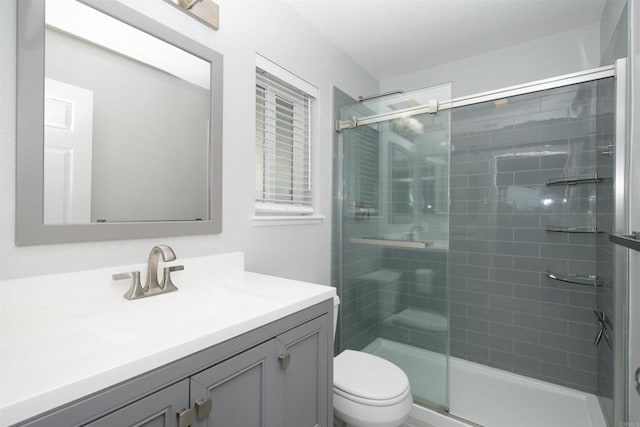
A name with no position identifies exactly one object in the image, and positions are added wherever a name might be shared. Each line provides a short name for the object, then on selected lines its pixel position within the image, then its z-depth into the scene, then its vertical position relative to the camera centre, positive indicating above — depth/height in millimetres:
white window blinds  1713 +451
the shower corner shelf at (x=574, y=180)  1996 +248
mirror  903 +315
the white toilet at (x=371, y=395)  1351 -846
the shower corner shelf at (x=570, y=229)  2023 -96
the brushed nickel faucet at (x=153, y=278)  1032 -246
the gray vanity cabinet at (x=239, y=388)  592 -443
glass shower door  1917 -197
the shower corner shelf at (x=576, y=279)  2004 -436
